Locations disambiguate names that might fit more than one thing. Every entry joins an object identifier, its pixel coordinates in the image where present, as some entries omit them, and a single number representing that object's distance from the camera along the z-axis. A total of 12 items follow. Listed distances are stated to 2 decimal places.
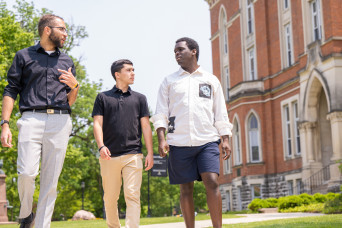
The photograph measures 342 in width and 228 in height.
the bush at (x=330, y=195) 20.05
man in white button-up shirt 6.70
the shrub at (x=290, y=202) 20.99
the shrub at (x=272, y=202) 23.56
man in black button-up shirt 5.94
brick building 26.12
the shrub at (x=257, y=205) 23.53
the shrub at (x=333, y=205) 16.47
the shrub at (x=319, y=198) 21.00
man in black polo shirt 6.85
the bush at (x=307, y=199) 21.08
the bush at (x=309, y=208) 18.37
